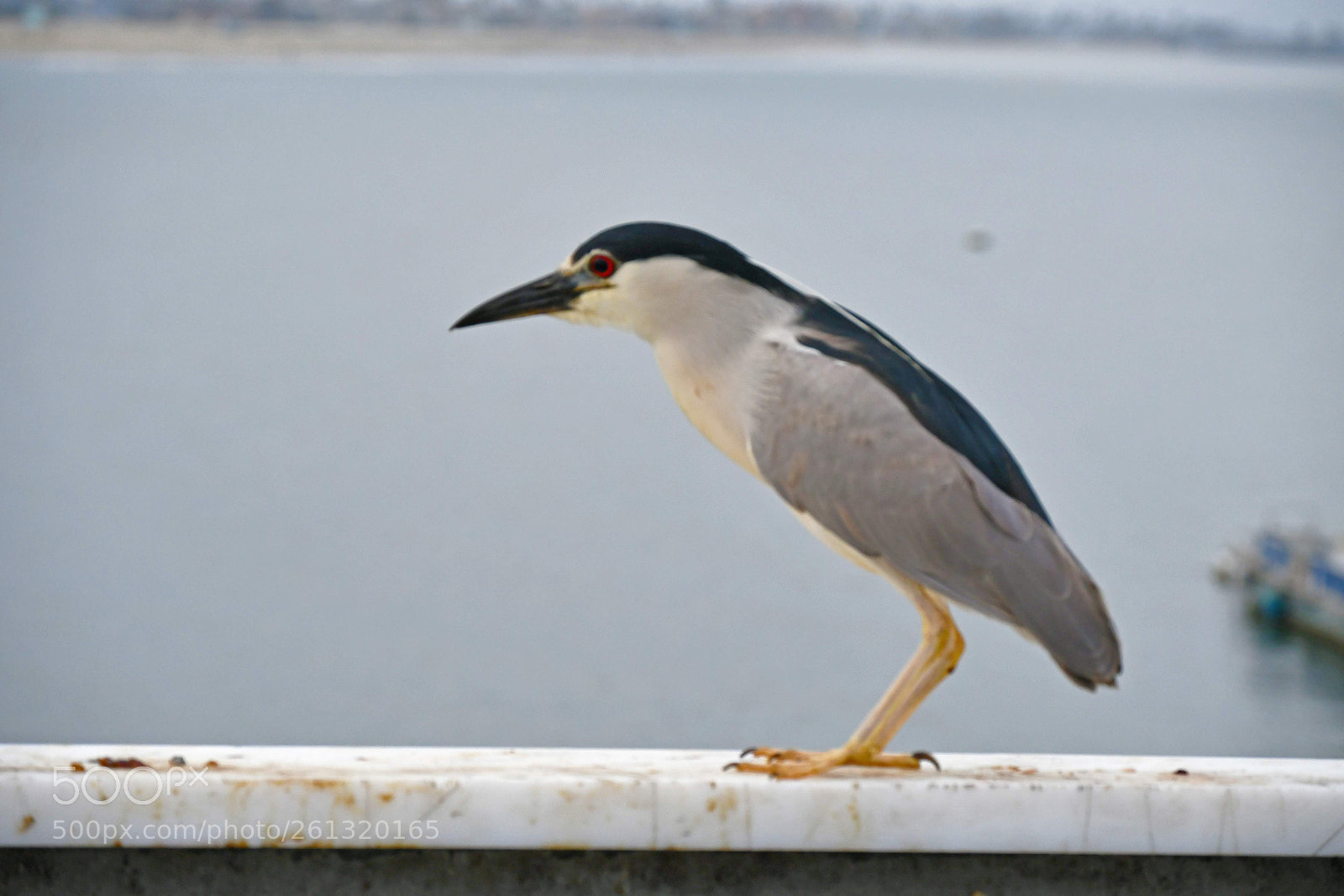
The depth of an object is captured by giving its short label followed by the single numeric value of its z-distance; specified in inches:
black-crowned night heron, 237.8
